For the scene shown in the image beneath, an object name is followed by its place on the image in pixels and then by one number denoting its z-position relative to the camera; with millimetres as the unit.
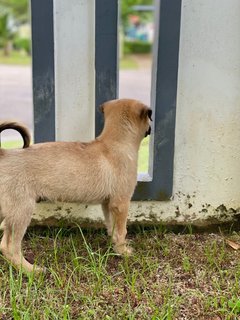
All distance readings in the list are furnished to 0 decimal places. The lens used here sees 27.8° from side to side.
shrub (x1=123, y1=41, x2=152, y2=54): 25234
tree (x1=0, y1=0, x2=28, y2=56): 22500
